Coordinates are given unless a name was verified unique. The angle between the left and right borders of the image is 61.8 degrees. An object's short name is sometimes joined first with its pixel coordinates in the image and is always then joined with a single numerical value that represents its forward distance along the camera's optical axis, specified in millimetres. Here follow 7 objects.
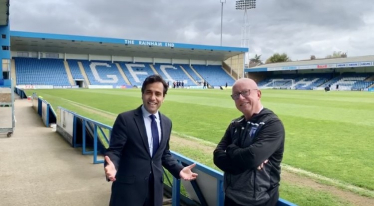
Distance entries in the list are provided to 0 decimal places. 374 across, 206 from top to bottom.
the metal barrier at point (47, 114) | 11537
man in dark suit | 2443
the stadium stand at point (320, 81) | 49284
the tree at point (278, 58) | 97125
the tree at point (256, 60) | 116688
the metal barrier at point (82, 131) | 6596
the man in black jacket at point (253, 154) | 2082
